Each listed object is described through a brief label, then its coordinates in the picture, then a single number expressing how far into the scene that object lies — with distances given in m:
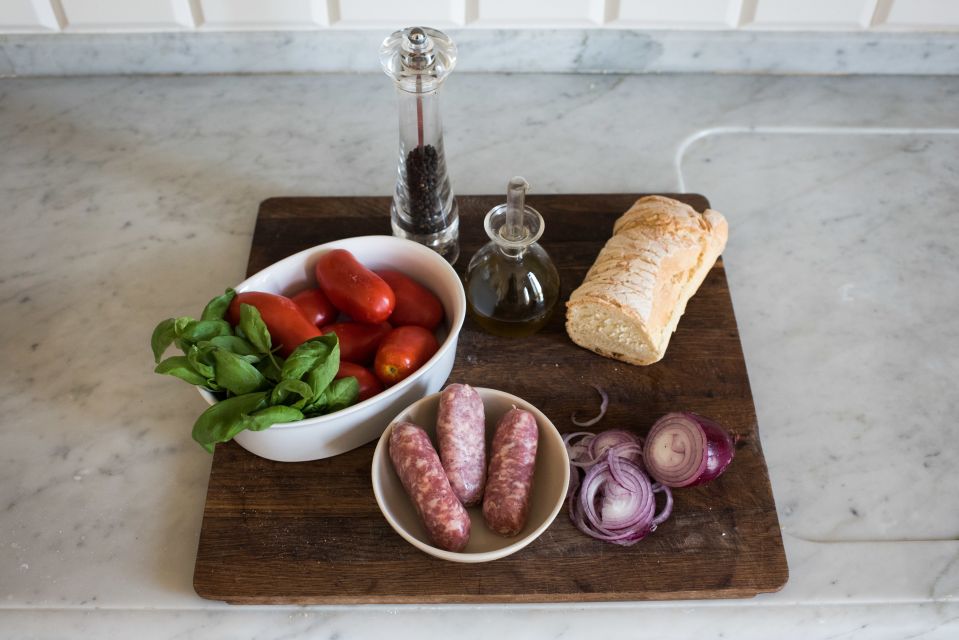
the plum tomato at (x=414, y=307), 1.15
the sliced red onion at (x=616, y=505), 1.00
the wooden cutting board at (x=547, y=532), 0.97
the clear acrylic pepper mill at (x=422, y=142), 1.10
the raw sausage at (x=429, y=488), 0.95
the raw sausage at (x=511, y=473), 0.97
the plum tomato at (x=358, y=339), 1.11
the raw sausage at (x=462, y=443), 1.00
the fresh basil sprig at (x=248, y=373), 0.95
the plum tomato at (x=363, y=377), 1.06
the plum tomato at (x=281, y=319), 1.05
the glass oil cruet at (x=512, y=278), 1.12
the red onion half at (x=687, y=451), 1.03
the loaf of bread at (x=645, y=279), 1.13
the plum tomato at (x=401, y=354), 1.07
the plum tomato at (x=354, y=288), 1.11
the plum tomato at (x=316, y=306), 1.14
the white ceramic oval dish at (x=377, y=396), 1.01
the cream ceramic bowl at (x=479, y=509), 0.95
